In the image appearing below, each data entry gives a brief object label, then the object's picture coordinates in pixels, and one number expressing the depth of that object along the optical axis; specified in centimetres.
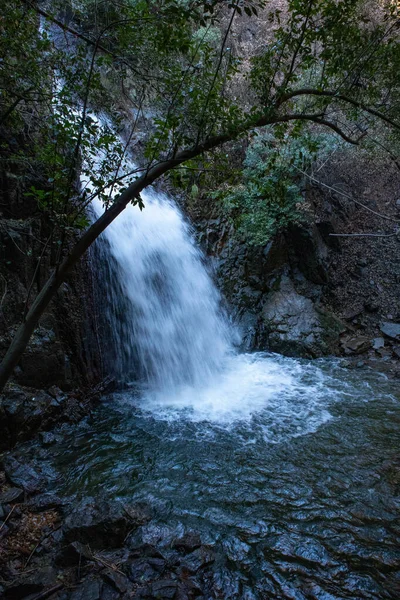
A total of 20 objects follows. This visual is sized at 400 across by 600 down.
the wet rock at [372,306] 1048
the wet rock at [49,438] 538
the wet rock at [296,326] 959
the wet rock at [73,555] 329
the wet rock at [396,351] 903
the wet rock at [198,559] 338
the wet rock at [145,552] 347
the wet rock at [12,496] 402
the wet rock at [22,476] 437
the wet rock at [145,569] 322
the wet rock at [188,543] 359
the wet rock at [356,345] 941
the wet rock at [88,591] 294
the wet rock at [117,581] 306
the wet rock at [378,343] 945
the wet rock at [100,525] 354
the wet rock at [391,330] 960
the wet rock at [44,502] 408
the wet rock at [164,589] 303
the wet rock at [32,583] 293
